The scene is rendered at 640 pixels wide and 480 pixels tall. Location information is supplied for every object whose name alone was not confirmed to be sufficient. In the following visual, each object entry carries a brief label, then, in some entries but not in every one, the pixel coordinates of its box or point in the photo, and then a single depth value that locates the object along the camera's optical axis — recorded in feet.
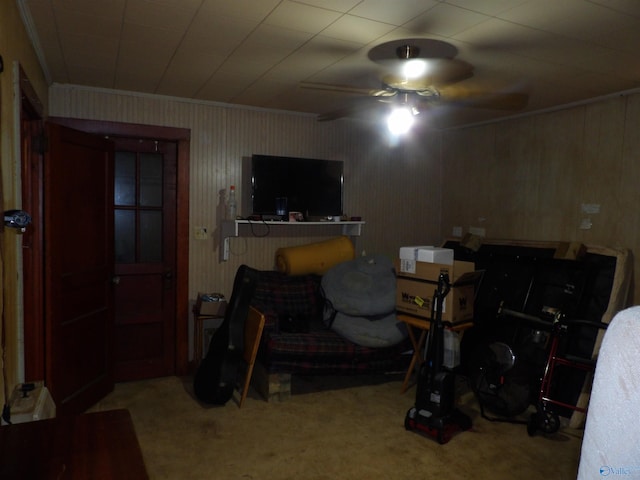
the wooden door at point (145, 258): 12.64
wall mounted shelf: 13.25
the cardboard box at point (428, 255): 11.37
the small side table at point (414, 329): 11.24
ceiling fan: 8.57
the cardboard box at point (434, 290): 10.94
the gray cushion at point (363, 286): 12.24
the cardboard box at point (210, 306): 12.55
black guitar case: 10.96
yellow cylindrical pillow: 13.80
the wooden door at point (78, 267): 9.45
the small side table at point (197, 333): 12.82
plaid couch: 11.46
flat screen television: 13.30
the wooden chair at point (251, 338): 11.08
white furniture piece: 1.68
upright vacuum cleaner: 9.73
